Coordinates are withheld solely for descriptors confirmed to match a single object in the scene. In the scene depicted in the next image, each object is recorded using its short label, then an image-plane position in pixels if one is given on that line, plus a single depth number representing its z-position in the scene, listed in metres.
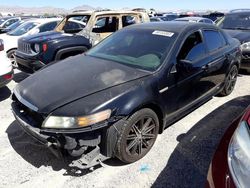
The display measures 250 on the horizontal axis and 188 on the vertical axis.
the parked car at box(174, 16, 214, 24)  10.65
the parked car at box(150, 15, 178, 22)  16.65
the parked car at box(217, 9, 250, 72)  4.87
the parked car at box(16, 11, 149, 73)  4.15
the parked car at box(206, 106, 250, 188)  1.20
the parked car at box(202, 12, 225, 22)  17.36
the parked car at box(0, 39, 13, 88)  3.60
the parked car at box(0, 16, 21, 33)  11.65
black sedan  1.99
